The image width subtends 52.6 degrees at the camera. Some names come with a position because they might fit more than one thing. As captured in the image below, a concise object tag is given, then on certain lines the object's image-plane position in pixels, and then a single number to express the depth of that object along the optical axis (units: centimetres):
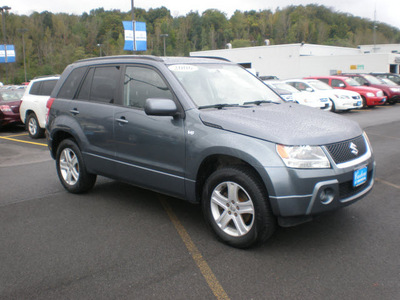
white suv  1159
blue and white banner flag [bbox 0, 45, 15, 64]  3491
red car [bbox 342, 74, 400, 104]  2120
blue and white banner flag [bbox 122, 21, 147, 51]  1922
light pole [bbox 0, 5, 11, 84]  3480
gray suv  349
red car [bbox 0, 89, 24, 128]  1351
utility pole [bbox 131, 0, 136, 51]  1930
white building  3905
